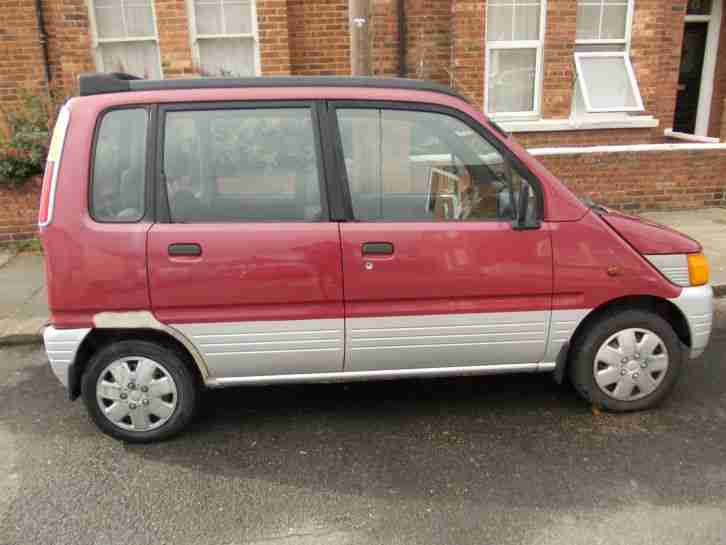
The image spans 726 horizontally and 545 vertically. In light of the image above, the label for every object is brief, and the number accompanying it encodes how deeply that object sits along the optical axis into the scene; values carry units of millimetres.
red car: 3037
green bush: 6773
